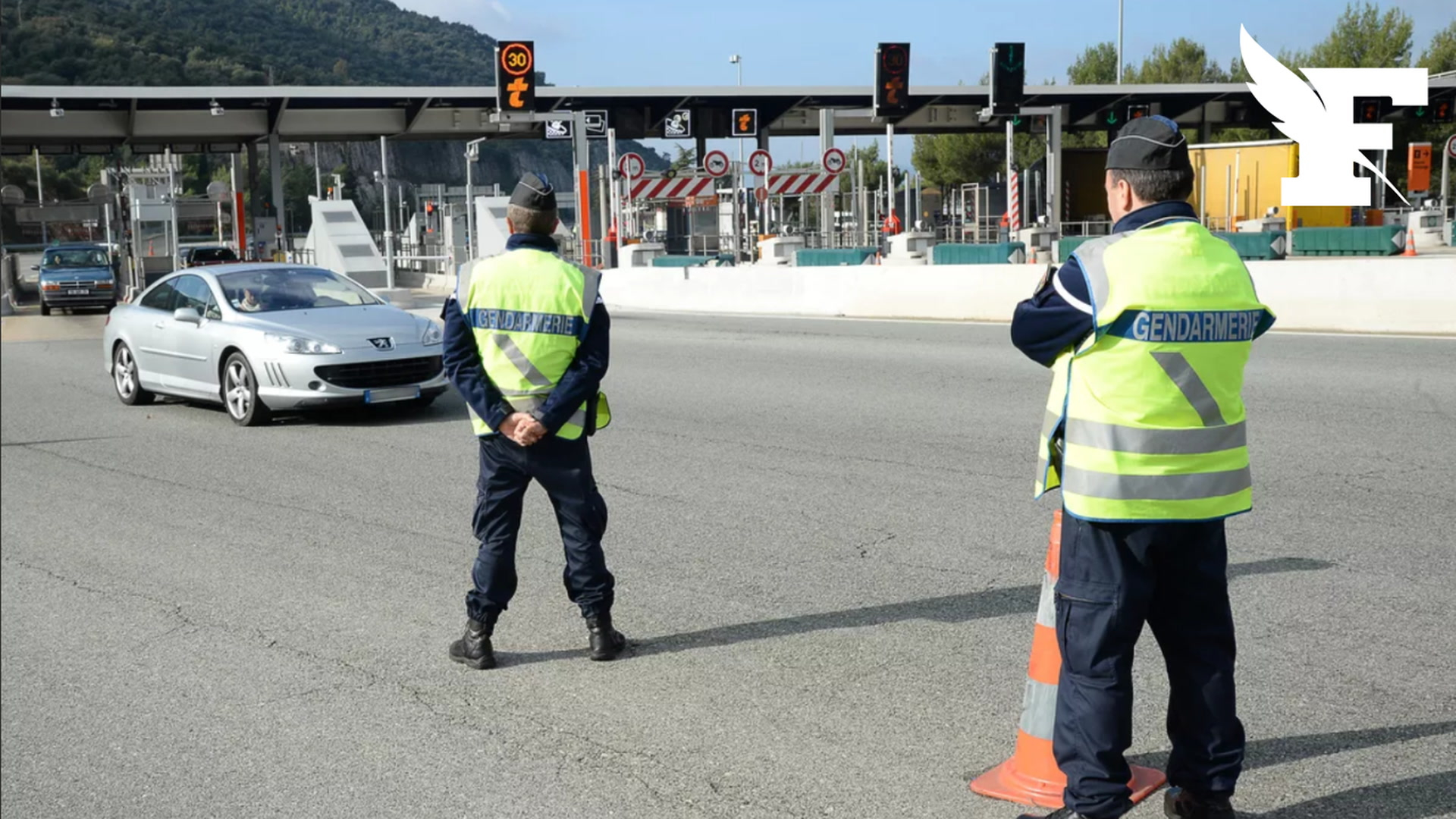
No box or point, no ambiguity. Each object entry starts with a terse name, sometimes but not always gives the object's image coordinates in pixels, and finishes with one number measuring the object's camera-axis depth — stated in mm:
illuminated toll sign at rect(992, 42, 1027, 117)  29844
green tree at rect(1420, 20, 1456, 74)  55562
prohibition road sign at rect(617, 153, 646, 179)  33031
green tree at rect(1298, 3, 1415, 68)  56625
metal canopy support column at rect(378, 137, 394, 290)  31688
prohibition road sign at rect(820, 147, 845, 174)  31312
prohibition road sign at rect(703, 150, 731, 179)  32062
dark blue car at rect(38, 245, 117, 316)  32375
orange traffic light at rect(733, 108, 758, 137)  42562
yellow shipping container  42719
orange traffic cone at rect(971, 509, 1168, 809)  3959
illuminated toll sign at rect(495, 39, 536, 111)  29203
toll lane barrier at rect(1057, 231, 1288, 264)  26594
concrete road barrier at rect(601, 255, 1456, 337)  16734
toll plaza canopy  40062
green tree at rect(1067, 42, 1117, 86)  77250
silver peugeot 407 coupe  11961
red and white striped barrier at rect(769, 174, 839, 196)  32188
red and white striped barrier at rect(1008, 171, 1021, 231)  34844
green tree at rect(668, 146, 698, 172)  97269
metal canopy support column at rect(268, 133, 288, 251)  43000
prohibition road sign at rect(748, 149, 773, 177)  31000
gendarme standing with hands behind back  5215
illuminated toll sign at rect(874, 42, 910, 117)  30938
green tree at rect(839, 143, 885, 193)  98038
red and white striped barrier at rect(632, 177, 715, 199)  31719
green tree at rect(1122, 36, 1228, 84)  75125
